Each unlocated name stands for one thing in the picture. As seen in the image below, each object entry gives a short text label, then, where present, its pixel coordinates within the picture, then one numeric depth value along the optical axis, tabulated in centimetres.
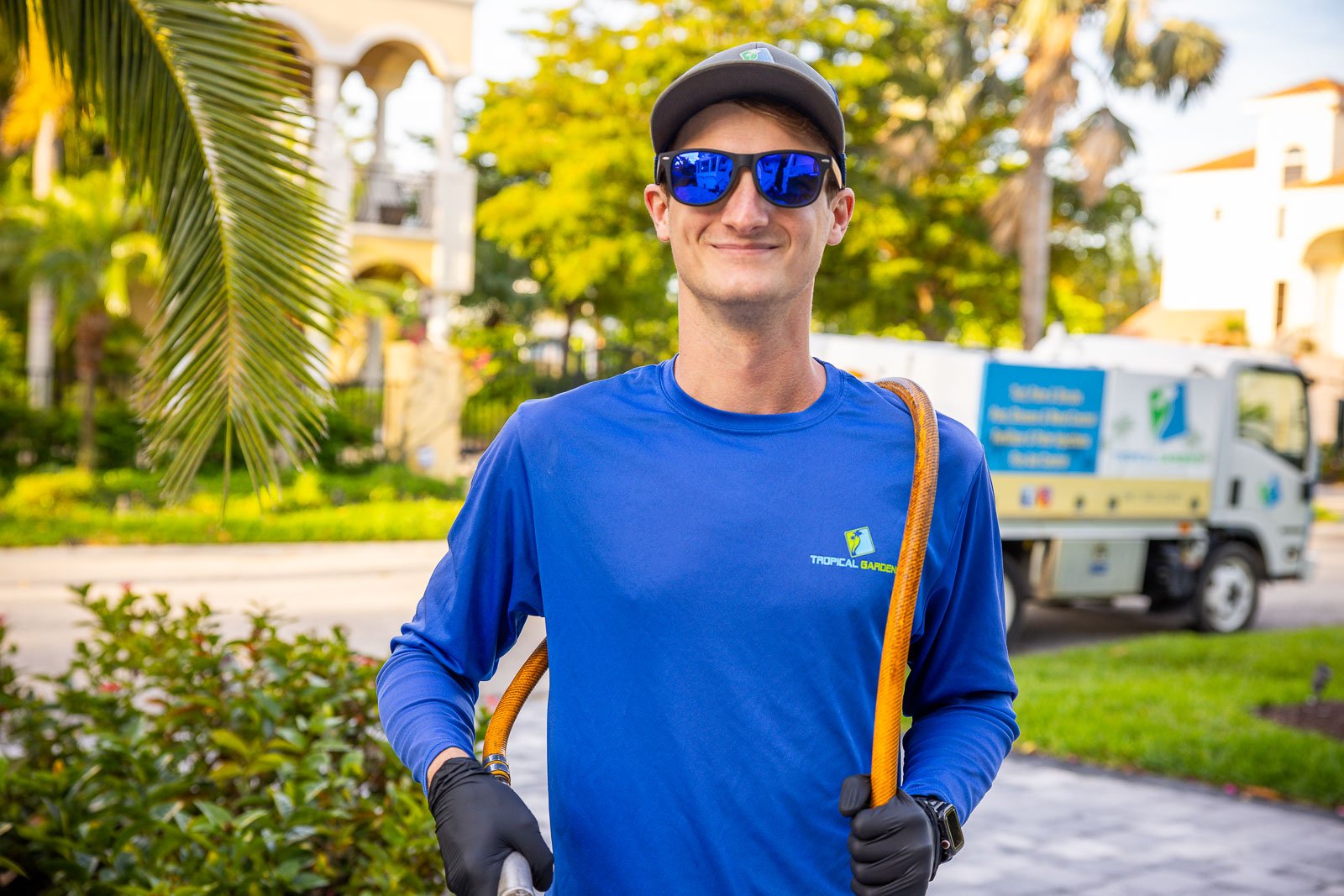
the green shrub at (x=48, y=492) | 1494
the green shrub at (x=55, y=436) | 1717
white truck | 1015
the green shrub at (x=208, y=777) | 310
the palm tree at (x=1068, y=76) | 2142
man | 168
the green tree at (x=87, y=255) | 1716
